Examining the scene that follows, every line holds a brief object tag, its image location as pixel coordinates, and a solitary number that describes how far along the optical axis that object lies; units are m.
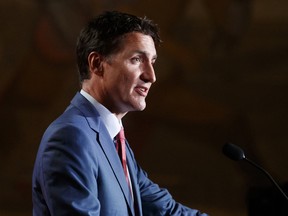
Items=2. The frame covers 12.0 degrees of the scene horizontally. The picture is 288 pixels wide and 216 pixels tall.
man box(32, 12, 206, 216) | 3.09
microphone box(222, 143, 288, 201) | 3.35
